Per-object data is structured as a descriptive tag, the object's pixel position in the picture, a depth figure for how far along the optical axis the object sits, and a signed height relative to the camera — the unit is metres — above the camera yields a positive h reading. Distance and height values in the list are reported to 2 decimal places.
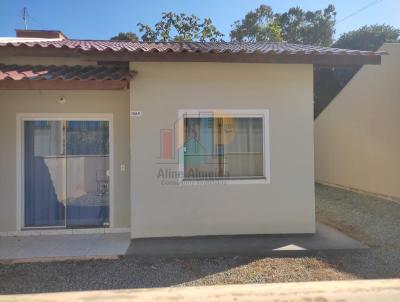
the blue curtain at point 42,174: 6.62 -0.42
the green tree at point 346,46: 18.63 +6.71
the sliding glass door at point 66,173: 6.62 -0.41
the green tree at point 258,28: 24.72 +10.45
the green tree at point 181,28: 24.66 +9.66
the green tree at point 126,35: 26.36 +9.82
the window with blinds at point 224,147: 6.35 +0.11
